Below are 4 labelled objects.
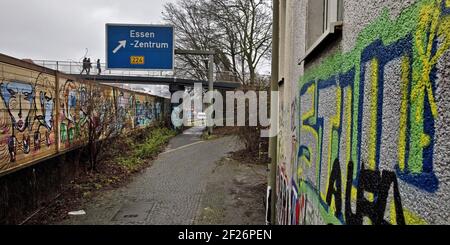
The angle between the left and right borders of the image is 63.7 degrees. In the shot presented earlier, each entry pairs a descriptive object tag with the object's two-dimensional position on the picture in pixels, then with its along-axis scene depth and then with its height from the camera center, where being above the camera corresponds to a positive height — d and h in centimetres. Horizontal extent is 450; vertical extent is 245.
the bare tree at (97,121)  923 -39
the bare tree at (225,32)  2536 +565
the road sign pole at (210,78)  1915 +167
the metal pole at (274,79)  569 +47
